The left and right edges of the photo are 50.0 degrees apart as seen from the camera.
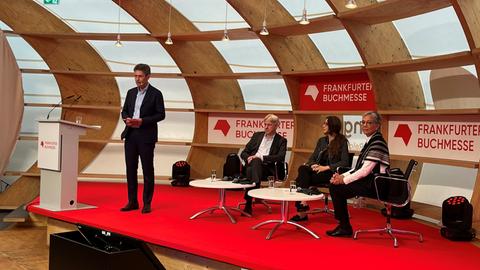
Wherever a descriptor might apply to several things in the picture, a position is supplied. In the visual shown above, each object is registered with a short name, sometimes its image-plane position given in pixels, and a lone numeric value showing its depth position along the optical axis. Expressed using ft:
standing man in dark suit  17.28
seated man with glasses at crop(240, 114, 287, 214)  17.98
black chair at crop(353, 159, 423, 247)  13.94
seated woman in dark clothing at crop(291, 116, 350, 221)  17.20
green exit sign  25.93
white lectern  17.80
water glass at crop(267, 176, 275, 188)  15.79
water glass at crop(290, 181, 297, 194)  14.94
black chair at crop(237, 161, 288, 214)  18.53
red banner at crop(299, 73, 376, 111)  22.34
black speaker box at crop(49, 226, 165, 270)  12.89
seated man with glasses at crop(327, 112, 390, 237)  14.52
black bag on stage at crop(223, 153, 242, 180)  20.59
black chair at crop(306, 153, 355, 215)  17.72
